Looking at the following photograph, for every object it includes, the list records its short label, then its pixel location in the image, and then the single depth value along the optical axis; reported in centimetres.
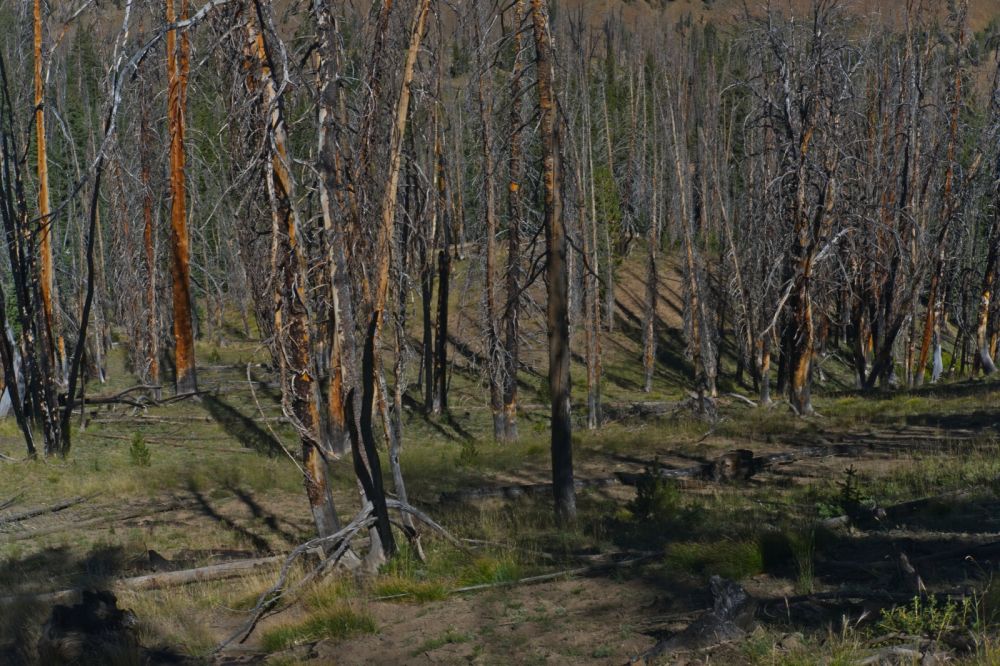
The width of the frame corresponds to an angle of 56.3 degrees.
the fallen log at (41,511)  1259
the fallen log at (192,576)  895
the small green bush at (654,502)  1054
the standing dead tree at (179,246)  2005
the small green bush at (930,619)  530
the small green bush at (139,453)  1634
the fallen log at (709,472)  1320
